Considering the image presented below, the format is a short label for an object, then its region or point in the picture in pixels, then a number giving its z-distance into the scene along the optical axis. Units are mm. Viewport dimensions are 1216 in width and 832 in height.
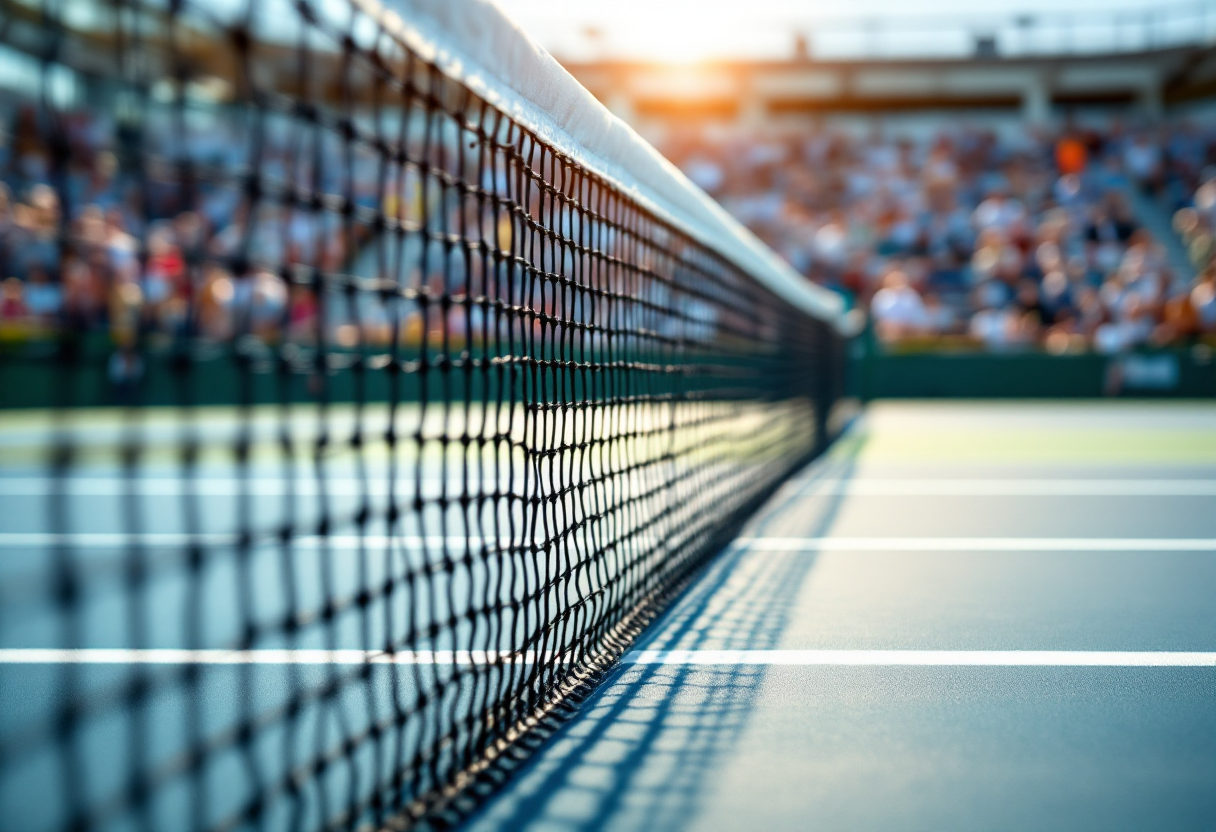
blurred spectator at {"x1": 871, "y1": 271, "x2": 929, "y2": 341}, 15398
